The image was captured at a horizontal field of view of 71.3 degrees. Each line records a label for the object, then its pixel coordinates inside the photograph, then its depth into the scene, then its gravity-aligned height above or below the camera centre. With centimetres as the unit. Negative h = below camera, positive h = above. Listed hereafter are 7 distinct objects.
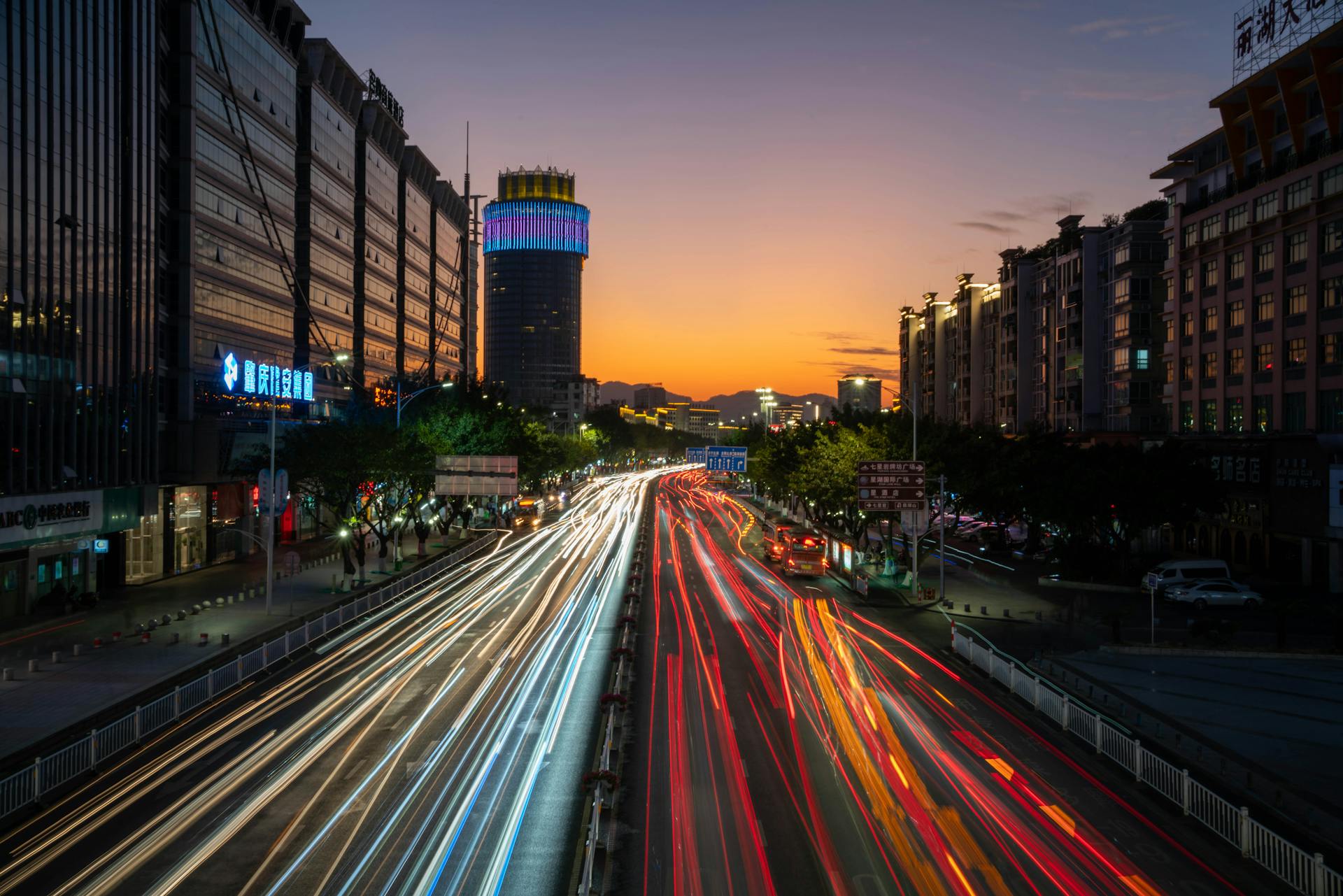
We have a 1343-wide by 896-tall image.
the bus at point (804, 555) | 5028 -590
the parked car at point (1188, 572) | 4316 -571
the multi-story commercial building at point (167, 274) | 3547 +904
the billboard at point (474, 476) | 5512 -192
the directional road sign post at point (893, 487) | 4191 -180
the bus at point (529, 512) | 8931 -688
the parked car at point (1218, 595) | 4106 -641
